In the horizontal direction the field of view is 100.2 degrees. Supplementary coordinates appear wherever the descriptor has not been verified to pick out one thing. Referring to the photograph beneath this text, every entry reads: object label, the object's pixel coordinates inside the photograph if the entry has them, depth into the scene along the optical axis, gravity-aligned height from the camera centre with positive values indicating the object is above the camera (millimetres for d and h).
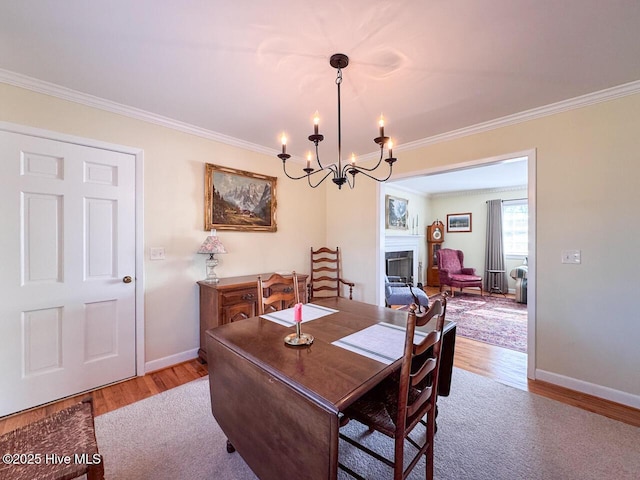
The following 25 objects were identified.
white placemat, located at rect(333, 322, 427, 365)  1266 -547
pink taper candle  1286 -355
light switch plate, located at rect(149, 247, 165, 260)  2564 -140
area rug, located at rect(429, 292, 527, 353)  3396 -1270
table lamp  2709 -116
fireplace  5698 -407
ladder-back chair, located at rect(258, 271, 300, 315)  1894 -376
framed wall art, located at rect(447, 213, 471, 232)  6777 +427
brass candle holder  1361 -525
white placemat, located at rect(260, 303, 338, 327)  1761 -543
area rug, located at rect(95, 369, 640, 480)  1483 -1290
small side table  6106 -982
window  6062 +270
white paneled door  1954 -246
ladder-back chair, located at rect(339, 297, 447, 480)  1091 -809
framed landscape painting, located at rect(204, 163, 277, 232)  2938 +461
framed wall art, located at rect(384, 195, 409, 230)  5562 +570
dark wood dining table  956 -623
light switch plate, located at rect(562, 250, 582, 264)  2283 -152
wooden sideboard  2564 -635
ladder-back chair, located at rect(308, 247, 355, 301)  3994 -517
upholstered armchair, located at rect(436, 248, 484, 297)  5781 -773
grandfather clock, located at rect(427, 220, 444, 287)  7016 -173
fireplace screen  5844 -589
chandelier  1516 +605
